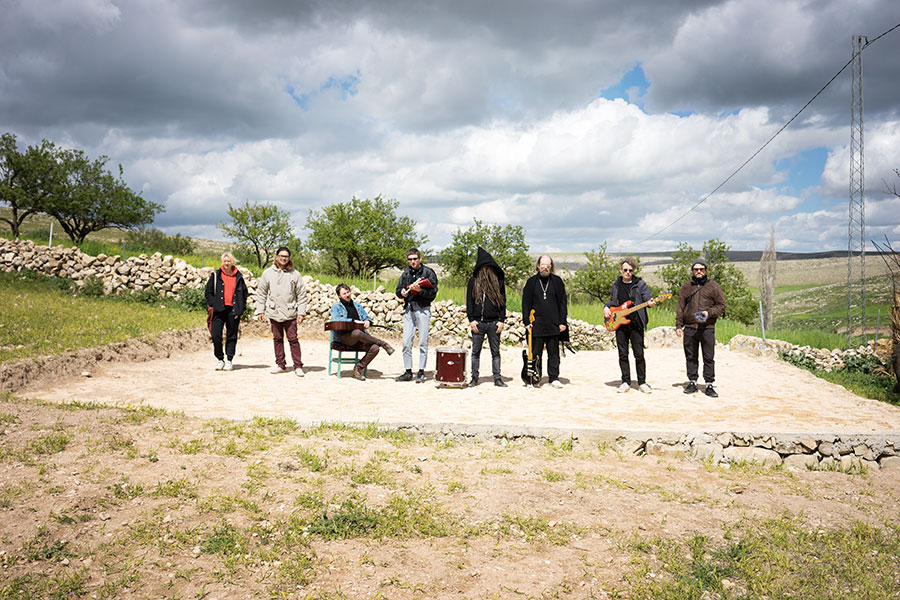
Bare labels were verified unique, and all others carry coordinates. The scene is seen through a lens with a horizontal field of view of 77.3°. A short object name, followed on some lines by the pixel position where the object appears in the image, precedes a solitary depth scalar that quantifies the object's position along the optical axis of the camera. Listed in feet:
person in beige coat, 33.09
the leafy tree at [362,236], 120.88
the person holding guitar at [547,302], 30.63
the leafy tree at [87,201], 117.99
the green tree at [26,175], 116.37
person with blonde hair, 32.94
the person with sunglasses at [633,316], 30.22
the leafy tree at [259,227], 121.39
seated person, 32.68
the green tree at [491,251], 140.97
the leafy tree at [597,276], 124.47
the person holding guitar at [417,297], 31.27
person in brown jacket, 29.73
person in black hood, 30.73
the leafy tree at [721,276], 108.27
